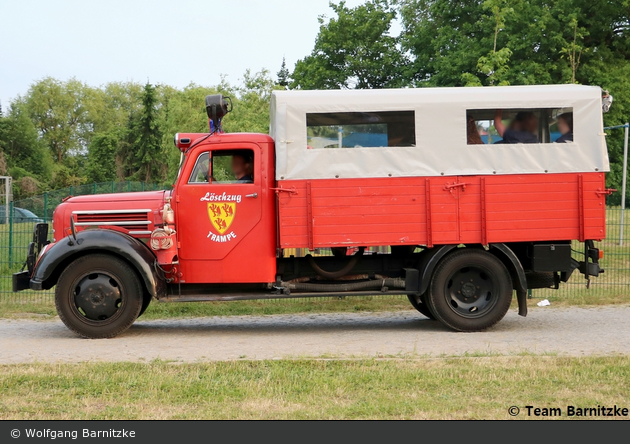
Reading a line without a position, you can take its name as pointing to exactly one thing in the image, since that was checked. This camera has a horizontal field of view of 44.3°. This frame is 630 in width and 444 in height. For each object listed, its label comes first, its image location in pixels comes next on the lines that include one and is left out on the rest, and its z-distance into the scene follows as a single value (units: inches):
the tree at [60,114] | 3095.5
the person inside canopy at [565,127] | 392.5
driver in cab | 391.5
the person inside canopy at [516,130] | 390.9
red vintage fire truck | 382.6
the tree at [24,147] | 2753.7
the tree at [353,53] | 1736.0
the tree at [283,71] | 3321.6
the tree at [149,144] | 2309.3
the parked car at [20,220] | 557.6
